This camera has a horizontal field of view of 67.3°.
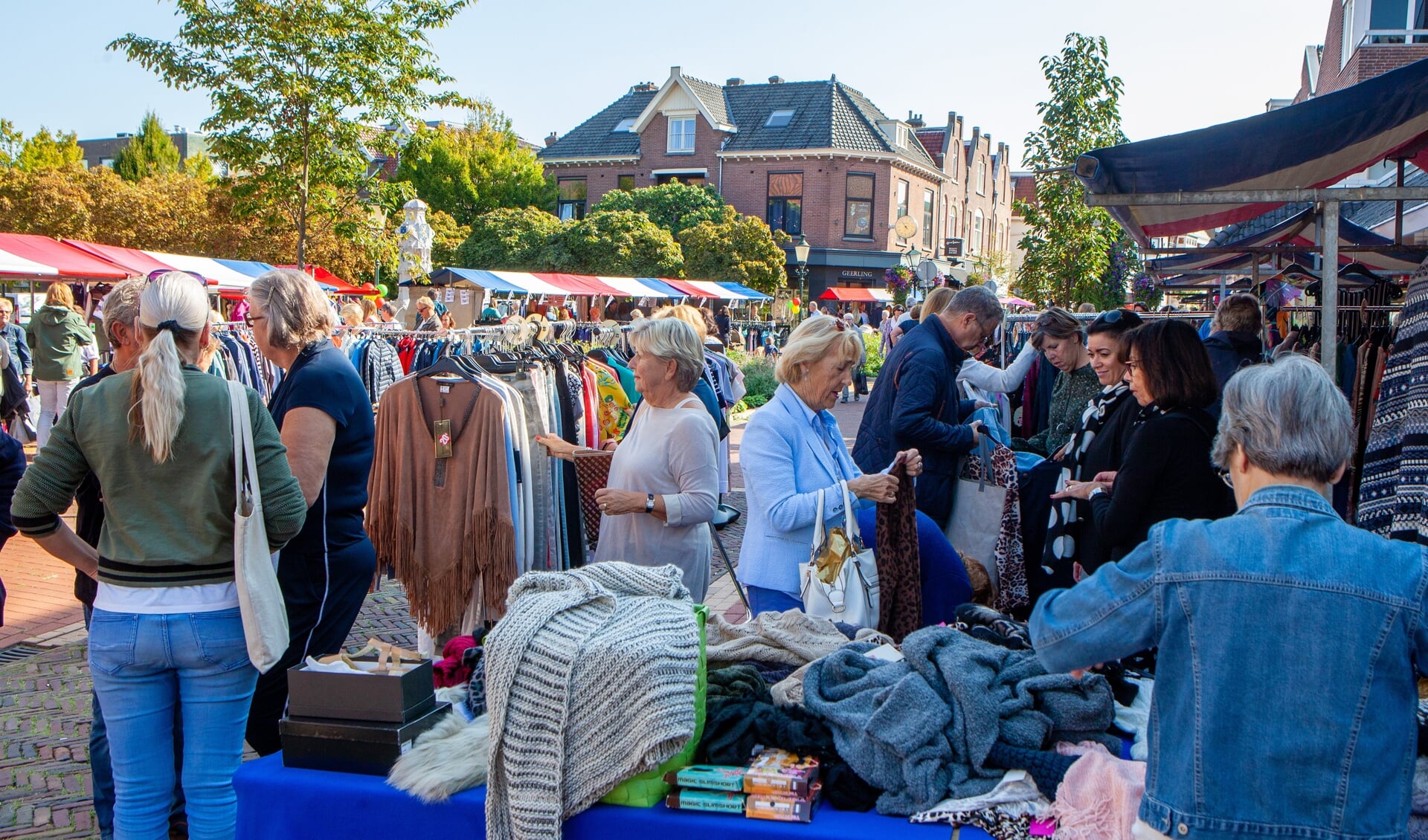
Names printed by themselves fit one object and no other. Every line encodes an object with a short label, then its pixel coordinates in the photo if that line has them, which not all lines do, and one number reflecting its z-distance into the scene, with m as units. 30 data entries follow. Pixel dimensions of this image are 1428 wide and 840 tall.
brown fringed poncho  4.58
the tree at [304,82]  14.07
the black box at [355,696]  2.40
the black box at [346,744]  2.38
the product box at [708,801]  2.19
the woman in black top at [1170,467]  3.17
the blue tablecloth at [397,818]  2.13
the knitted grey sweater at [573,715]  2.18
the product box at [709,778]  2.20
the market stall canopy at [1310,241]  7.67
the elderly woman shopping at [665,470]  3.84
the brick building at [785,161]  41.50
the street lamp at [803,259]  33.16
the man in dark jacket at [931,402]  4.57
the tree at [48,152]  36.53
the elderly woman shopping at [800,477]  3.45
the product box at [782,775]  2.16
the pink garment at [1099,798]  2.03
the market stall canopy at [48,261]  12.16
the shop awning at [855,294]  38.41
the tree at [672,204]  39.22
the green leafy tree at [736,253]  37.75
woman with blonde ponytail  2.60
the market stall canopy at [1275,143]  3.49
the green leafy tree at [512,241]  38.44
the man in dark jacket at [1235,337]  6.13
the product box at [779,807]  2.14
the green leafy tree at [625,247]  36.66
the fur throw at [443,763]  2.28
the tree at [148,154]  47.41
